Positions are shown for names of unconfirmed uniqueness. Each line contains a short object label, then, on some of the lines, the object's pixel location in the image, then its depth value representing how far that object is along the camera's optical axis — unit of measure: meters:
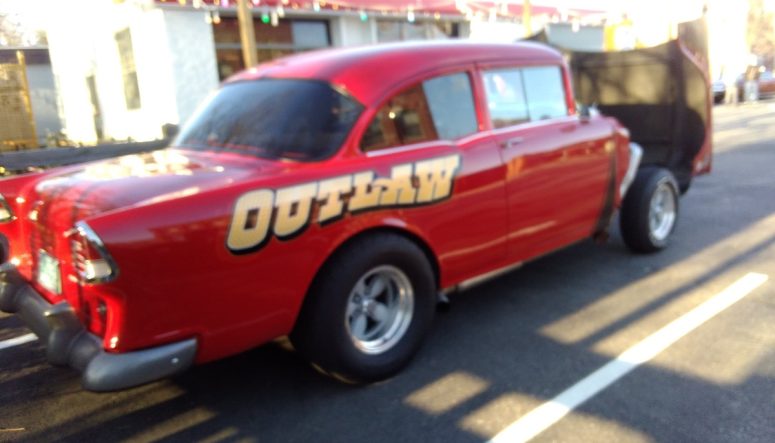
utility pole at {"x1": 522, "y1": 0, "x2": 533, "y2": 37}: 13.95
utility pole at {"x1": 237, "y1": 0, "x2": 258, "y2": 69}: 7.77
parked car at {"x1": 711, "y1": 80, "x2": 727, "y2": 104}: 26.24
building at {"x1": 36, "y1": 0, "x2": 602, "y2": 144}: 11.82
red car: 2.58
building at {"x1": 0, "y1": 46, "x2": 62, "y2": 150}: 9.67
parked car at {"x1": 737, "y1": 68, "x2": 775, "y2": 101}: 25.58
